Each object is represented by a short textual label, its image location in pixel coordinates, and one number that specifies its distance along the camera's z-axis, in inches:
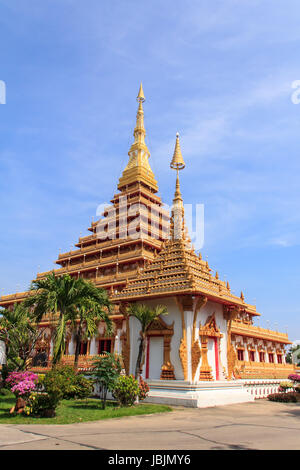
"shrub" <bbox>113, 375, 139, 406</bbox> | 583.8
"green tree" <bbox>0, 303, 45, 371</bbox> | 837.8
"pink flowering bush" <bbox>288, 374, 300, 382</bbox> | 1020.1
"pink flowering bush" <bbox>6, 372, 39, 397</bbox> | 493.4
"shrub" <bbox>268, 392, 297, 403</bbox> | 821.1
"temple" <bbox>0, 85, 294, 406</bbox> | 689.6
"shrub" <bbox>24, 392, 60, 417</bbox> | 486.3
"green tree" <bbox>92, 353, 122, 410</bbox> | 561.6
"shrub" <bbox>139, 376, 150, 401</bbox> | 623.2
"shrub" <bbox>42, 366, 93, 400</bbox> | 673.0
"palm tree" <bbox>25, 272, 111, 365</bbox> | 684.7
